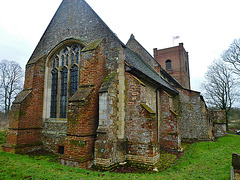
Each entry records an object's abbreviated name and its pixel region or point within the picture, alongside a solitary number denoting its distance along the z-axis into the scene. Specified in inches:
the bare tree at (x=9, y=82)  1033.5
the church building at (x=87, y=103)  285.4
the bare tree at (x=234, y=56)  877.4
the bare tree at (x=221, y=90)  1144.2
